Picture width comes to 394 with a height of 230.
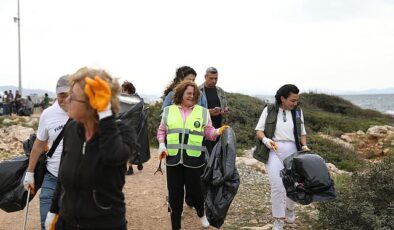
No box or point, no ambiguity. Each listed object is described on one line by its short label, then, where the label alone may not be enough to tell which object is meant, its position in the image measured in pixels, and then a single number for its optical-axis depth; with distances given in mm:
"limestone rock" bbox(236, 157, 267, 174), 10602
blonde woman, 2645
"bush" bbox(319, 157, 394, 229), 5466
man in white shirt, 4324
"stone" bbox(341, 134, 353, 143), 19586
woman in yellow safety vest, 5566
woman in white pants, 5914
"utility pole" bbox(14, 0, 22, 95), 36406
